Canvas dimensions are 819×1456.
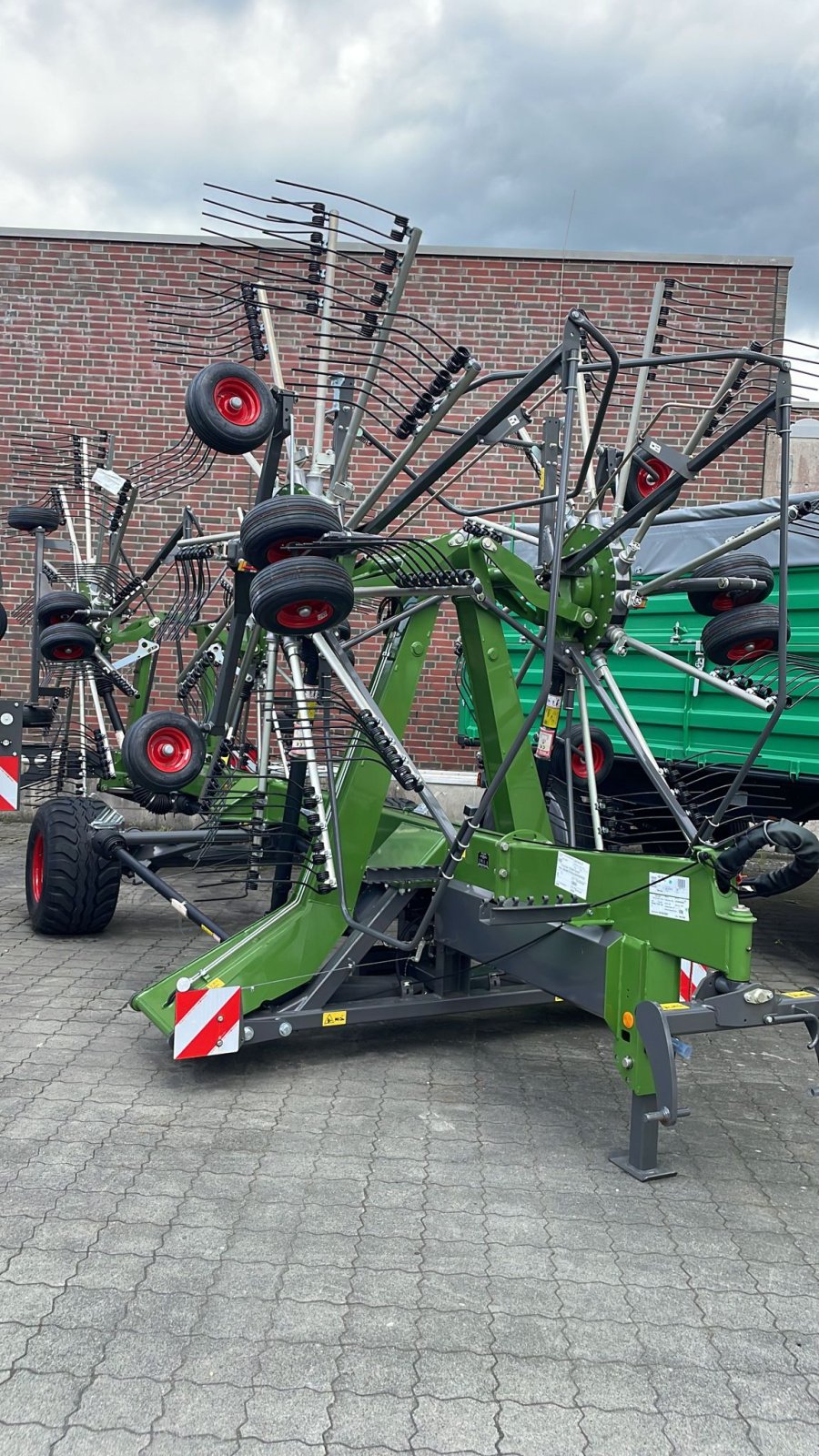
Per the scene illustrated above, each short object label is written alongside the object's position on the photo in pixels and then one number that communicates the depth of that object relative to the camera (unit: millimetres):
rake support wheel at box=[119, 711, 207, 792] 5859
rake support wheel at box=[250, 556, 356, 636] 4035
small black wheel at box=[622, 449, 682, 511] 4758
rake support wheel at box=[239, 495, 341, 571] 4207
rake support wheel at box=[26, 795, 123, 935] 6516
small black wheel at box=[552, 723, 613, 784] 6207
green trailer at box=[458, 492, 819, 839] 6215
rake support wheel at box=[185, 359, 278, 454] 4535
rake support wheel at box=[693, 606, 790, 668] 4816
